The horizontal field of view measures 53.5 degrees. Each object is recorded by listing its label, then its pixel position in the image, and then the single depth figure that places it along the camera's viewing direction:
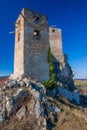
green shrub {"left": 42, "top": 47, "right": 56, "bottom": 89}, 10.62
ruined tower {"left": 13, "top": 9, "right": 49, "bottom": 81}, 10.77
